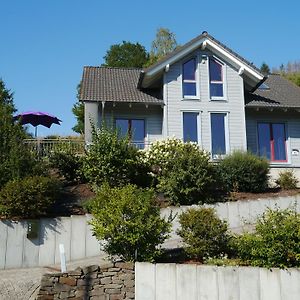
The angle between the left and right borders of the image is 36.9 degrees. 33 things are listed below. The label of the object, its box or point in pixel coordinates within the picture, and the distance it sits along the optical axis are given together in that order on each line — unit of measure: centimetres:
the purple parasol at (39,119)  2371
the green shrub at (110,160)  1645
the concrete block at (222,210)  1532
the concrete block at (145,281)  1051
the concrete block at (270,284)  1005
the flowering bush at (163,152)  1763
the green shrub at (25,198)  1321
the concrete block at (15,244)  1292
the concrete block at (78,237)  1338
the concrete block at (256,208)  1568
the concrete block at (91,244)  1350
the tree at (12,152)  1491
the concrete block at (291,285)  1001
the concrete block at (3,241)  1285
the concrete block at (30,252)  1305
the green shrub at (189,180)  1579
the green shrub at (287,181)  1905
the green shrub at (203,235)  1100
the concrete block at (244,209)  1556
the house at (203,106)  2184
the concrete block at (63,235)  1335
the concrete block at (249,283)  1011
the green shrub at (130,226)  1067
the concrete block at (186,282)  1031
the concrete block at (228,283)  1016
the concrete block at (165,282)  1040
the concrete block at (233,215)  1538
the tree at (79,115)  3911
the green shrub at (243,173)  1770
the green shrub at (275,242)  1012
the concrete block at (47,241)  1319
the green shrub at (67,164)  1848
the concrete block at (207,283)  1023
